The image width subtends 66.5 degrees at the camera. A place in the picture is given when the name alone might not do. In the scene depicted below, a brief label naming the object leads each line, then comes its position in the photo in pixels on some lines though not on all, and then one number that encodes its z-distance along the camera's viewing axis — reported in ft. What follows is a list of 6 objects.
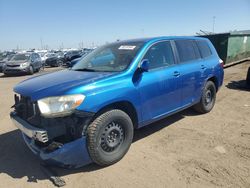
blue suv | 8.03
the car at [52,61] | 63.60
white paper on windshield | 10.64
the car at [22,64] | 41.49
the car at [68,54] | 65.39
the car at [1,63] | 49.90
